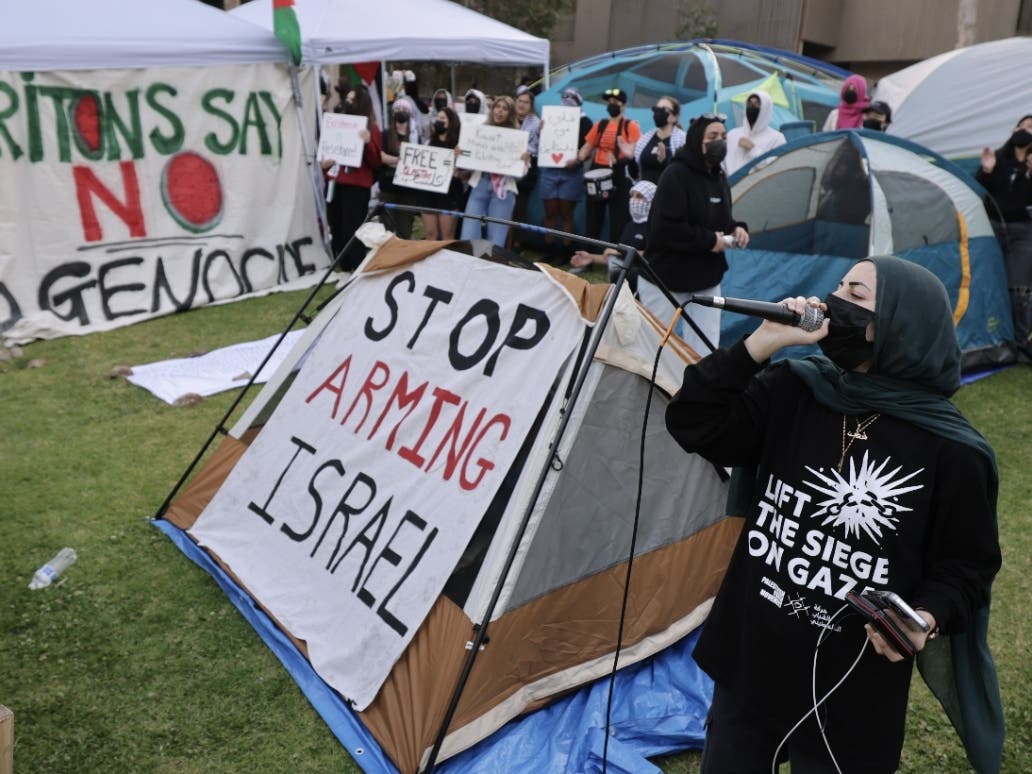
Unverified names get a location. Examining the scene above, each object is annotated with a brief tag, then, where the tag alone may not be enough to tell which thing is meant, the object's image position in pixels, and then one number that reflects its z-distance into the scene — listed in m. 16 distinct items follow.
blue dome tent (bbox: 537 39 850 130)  10.20
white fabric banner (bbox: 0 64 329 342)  7.30
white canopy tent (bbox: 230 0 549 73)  8.84
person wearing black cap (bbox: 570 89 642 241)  8.85
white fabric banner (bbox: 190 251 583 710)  3.08
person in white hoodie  8.29
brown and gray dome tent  2.94
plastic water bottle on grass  3.84
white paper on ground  6.08
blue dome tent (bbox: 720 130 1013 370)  6.37
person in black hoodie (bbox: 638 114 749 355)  4.89
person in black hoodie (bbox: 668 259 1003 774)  1.85
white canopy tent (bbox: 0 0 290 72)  7.16
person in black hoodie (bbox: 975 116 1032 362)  6.80
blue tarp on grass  2.90
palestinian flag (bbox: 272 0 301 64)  8.37
